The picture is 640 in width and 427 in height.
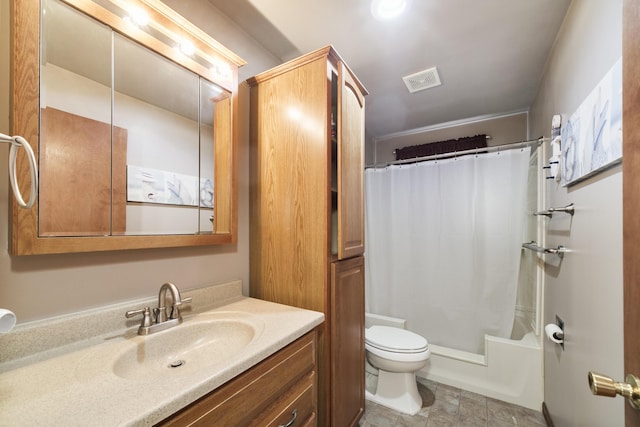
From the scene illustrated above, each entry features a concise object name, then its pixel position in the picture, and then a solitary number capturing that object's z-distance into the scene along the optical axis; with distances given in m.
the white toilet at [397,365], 1.74
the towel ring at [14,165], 0.64
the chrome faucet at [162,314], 0.94
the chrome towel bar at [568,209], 1.24
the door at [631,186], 0.46
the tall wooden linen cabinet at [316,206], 1.26
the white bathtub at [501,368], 1.79
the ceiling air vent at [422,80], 1.88
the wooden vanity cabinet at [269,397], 0.67
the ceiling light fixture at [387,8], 1.28
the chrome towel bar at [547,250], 1.40
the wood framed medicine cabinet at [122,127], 0.79
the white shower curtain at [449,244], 2.06
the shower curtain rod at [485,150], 1.92
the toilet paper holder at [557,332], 1.37
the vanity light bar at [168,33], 0.95
